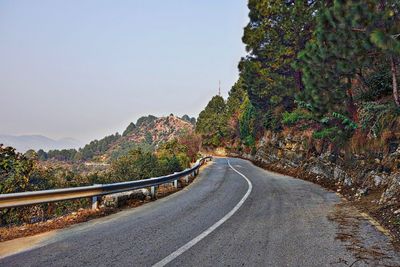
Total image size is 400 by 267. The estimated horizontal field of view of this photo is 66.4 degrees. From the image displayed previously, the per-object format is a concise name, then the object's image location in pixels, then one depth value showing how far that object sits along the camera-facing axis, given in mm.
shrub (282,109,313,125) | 20033
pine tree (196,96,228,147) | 72500
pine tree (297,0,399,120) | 7355
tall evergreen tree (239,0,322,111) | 20391
